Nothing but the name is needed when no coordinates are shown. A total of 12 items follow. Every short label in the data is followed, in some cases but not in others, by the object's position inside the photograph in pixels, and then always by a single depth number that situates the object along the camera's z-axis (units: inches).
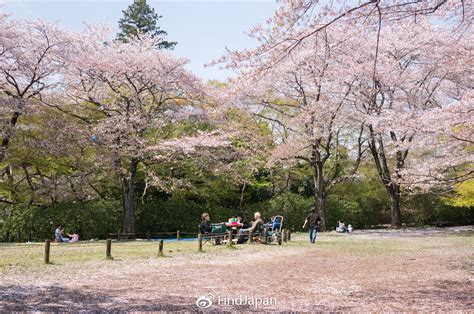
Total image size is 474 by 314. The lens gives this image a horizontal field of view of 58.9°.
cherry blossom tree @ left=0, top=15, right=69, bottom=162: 738.8
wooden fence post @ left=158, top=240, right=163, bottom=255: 431.1
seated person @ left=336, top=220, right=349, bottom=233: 919.5
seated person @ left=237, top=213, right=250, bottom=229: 583.8
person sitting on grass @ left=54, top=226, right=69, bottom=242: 679.7
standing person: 600.4
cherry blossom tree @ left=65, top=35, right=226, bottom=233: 773.3
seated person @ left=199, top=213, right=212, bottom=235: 583.2
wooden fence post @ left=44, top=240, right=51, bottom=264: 355.3
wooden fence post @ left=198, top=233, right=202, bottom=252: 470.6
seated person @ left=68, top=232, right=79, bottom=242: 722.3
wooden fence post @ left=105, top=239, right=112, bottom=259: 395.7
